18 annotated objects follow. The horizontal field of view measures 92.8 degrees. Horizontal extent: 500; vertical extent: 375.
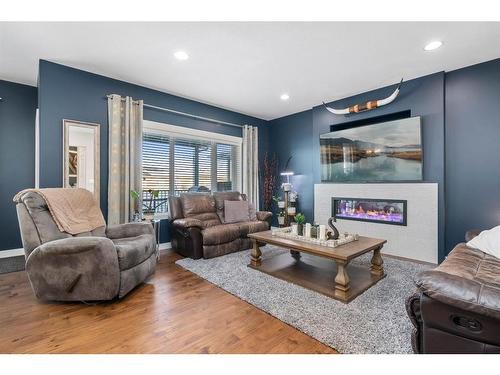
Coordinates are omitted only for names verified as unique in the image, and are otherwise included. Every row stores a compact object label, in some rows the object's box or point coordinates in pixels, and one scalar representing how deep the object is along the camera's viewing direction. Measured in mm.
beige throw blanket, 2355
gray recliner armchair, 2049
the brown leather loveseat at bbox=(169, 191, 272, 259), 3324
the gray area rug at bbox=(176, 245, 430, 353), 1584
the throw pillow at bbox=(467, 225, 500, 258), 1951
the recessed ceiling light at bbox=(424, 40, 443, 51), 2541
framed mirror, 3100
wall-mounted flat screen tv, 3451
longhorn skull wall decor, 3548
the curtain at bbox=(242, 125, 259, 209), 5133
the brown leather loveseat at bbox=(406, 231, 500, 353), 1061
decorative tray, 2461
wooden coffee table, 2203
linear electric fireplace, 3615
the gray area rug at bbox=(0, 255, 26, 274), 2974
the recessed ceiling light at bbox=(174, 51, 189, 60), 2738
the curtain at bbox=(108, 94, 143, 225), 3387
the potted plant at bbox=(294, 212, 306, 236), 2936
